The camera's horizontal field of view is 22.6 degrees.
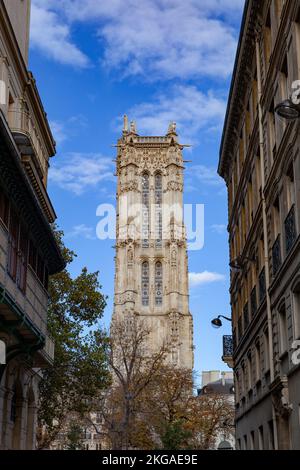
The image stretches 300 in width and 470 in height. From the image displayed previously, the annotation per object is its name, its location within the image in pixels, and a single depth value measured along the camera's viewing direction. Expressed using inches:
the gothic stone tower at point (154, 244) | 4298.7
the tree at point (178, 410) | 2234.3
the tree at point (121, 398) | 1514.5
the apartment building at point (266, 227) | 753.0
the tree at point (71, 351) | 1524.4
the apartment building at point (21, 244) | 729.0
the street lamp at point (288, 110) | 599.2
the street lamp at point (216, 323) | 1159.6
